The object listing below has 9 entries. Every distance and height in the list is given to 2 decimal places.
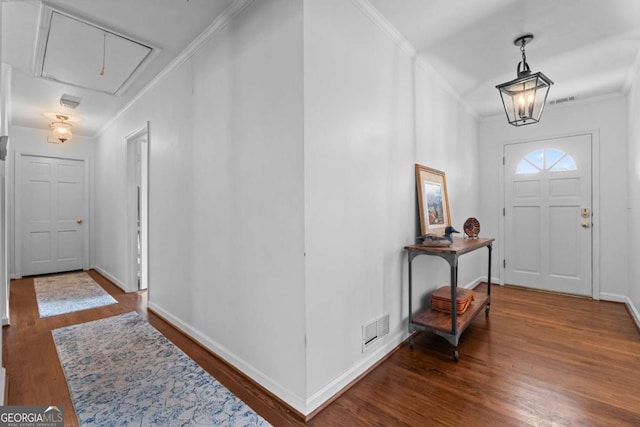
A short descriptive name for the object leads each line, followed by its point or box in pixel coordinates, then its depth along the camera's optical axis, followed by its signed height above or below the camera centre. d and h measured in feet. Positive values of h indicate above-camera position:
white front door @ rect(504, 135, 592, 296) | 12.70 -0.14
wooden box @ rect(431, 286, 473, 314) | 8.39 -2.58
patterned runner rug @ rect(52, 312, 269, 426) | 5.44 -3.72
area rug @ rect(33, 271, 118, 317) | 11.41 -3.61
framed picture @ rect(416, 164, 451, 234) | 9.07 +0.40
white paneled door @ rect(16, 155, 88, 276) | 16.58 -0.07
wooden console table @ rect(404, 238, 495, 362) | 7.44 -2.90
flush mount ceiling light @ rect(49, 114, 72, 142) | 14.67 +4.33
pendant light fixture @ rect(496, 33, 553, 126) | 7.25 +3.07
